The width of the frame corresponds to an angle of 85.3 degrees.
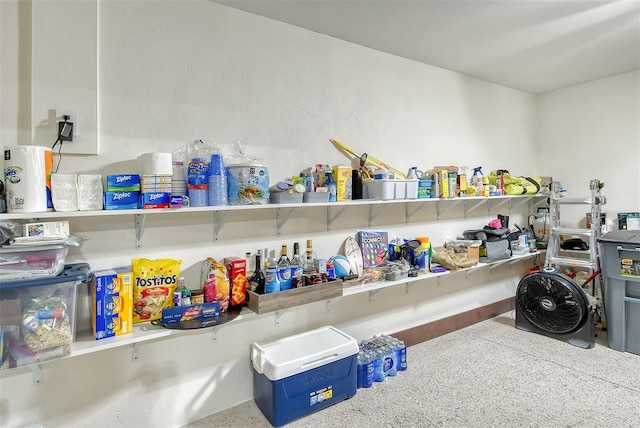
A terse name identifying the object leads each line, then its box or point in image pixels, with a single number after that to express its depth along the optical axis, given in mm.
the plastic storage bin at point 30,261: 1321
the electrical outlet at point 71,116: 1611
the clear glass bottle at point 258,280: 1966
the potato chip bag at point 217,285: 1859
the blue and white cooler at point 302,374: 1925
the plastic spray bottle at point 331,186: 2227
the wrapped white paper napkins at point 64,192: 1465
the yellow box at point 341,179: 2260
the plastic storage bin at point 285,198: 2018
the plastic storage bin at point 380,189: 2361
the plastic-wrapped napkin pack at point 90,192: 1533
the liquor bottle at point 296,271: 2037
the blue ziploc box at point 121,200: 1576
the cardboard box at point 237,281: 1935
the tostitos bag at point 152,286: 1733
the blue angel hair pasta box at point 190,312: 1706
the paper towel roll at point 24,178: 1391
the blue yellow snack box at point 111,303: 1563
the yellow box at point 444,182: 2744
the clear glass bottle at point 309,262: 2192
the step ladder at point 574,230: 3096
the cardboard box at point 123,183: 1594
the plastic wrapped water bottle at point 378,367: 2344
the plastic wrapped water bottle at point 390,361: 2410
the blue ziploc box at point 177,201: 1665
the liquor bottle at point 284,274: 1985
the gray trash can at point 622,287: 2598
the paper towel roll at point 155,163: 1661
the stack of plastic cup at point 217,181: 1790
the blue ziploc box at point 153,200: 1624
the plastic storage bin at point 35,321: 1351
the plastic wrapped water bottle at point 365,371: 2285
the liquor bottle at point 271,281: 1926
